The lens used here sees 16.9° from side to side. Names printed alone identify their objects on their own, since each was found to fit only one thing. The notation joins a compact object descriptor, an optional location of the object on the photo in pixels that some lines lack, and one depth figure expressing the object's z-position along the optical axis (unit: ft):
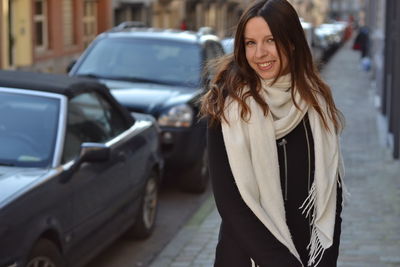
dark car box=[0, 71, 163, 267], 23.22
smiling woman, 14.22
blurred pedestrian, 151.22
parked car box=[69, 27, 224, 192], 43.76
